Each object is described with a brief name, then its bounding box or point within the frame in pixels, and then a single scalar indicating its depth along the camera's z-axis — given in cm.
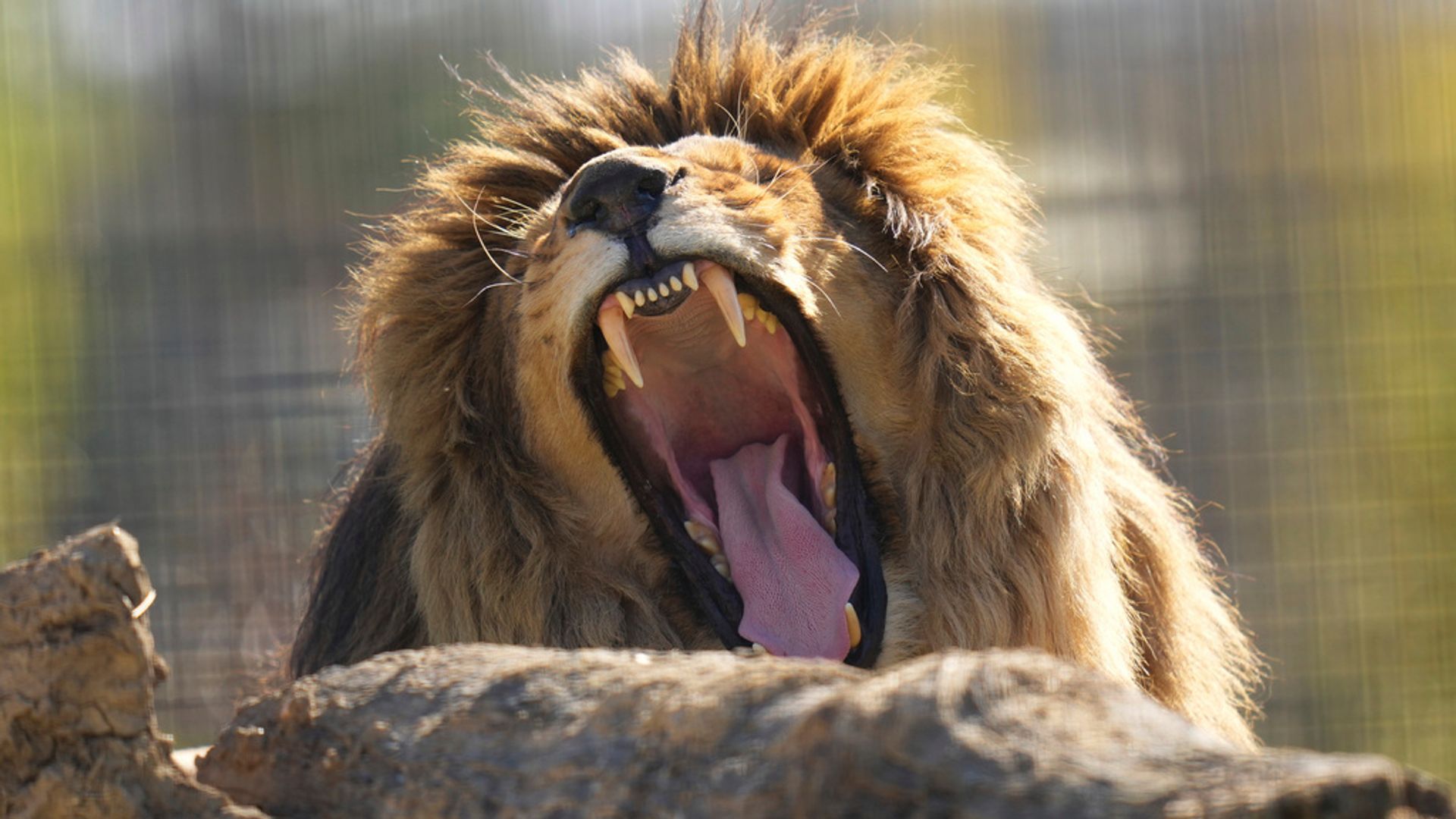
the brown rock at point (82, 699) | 928
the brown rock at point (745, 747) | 729
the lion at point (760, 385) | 973
